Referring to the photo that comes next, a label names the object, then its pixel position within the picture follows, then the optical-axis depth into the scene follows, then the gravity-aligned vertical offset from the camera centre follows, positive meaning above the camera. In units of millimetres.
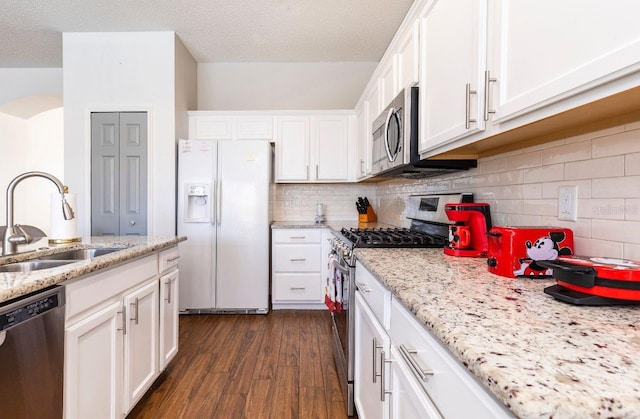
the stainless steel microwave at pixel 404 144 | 1774 +340
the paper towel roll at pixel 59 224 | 1777 -129
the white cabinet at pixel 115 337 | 1246 -603
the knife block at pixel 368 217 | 3902 -157
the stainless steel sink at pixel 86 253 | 1750 -276
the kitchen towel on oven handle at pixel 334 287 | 2035 -530
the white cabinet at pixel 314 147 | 3719 +603
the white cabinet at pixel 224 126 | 3668 +810
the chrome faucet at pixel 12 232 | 1508 -150
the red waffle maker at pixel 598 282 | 779 -178
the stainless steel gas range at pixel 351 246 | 1761 -244
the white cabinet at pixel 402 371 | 607 -401
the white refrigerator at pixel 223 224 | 3332 -217
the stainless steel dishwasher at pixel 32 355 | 974 -476
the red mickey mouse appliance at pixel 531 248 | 1091 -136
